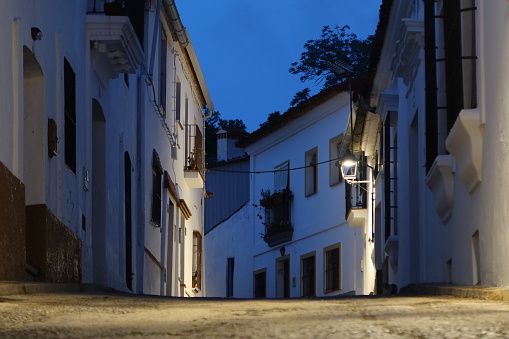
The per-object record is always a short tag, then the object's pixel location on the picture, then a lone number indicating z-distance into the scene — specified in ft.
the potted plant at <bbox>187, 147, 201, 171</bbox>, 91.66
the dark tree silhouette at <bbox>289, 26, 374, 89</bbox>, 171.73
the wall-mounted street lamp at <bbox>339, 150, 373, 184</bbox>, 76.33
